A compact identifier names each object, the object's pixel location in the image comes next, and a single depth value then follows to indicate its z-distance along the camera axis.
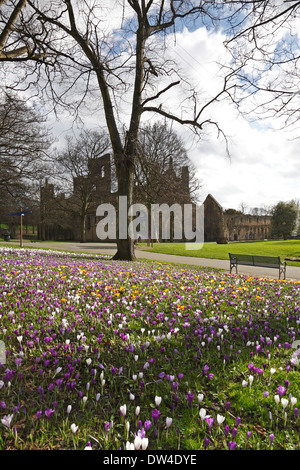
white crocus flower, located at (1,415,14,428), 2.00
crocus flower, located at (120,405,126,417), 2.16
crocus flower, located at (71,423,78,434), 1.98
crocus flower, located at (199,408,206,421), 2.11
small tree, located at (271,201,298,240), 66.25
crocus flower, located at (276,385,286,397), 2.52
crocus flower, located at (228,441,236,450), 1.98
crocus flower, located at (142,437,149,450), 1.80
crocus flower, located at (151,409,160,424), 2.24
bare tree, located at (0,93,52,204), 19.80
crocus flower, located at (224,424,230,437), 2.14
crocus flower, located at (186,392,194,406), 2.50
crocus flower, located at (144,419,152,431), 1.99
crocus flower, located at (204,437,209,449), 1.98
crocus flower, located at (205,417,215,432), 2.13
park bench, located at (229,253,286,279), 12.11
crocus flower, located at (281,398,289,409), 2.26
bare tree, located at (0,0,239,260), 11.30
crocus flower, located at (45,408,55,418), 2.17
